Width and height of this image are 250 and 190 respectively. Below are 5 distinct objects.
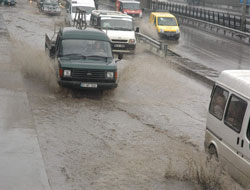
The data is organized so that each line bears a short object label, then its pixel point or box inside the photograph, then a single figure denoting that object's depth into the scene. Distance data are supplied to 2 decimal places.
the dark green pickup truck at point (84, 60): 15.09
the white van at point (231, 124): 8.28
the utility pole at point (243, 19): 37.94
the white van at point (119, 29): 25.62
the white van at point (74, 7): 36.31
